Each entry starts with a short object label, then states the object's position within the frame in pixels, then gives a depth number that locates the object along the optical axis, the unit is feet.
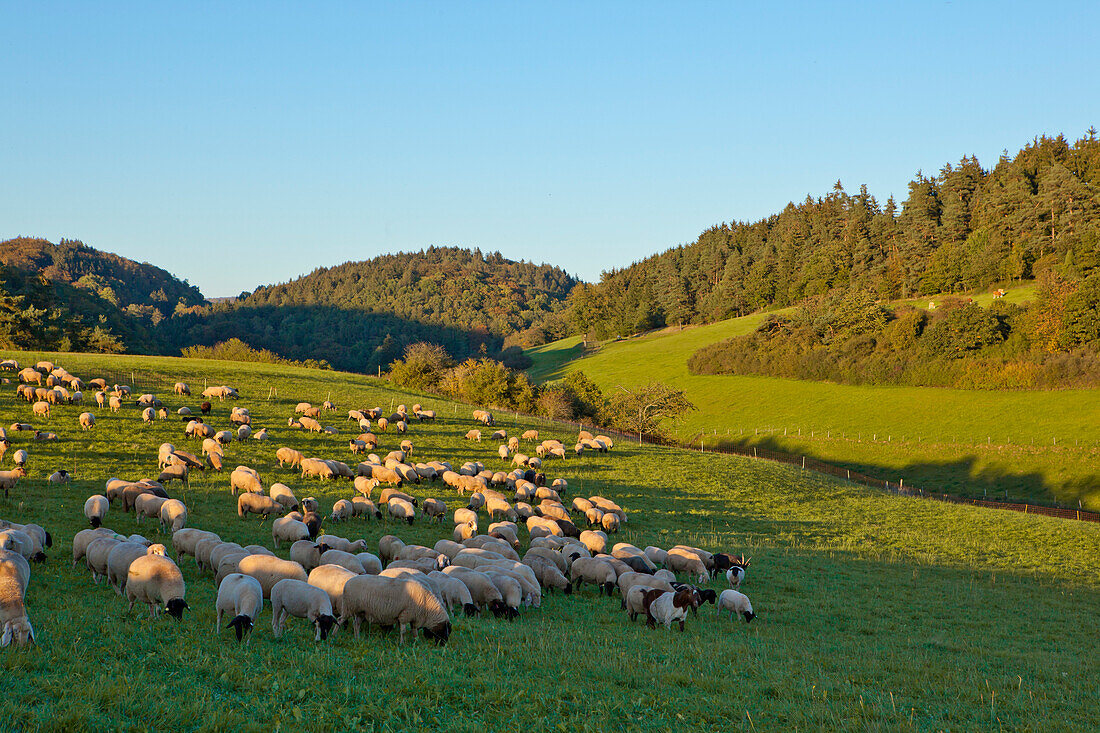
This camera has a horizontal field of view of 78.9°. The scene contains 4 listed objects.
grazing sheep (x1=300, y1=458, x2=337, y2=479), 97.60
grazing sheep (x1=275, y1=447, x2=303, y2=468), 102.01
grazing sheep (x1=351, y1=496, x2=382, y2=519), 82.17
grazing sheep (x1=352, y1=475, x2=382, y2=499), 92.32
